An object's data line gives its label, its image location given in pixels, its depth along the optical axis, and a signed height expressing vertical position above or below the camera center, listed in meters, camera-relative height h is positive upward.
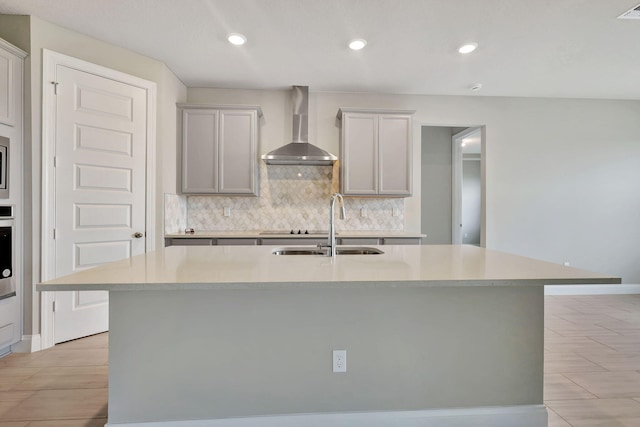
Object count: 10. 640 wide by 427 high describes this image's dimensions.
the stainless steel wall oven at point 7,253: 2.52 -0.32
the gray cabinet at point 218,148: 3.90 +0.72
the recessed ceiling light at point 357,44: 3.06 +1.54
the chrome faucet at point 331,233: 2.01 -0.13
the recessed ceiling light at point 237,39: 3.00 +1.54
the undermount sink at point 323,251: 2.32 -0.27
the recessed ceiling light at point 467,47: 3.12 +1.54
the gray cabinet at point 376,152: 4.05 +0.71
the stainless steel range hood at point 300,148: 3.86 +0.73
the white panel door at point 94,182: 2.87 +0.25
